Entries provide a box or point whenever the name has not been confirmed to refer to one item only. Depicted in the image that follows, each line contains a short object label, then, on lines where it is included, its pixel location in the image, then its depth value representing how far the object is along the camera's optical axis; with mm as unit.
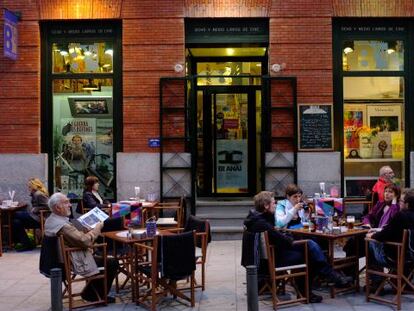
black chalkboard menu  13250
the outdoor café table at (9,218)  12078
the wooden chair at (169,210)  12102
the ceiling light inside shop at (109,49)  13719
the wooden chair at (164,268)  7488
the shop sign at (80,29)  13719
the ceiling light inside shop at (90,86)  13789
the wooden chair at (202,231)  8352
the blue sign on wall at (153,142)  13352
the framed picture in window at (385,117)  13711
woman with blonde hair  12133
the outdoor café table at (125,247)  7952
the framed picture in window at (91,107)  13789
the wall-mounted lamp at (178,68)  13320
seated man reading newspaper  7672
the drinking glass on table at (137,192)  12875
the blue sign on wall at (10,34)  12789
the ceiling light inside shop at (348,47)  13633
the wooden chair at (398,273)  7566
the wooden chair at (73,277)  7656
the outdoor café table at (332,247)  8047
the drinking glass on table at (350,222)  8531
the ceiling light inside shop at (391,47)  13664
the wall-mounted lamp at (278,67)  13289
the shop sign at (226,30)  13562
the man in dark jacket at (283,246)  7719
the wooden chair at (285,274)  7664
